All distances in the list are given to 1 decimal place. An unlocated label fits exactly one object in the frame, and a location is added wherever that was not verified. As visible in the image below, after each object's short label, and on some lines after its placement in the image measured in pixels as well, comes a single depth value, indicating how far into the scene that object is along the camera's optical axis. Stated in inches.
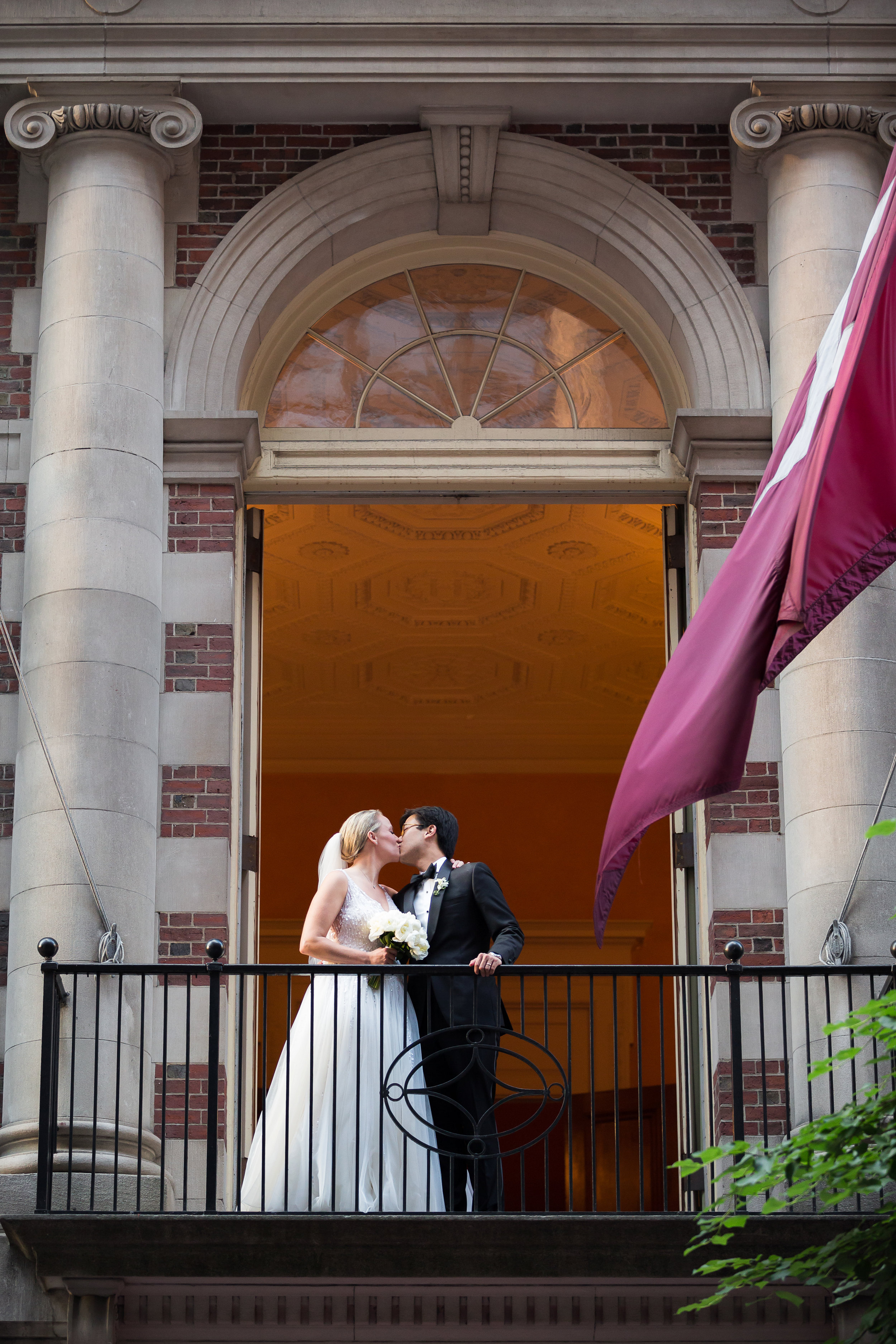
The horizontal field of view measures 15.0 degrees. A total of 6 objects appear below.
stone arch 724.6
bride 564.9
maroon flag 469.6
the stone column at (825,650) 640.5
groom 560.9
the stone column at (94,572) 628.1
